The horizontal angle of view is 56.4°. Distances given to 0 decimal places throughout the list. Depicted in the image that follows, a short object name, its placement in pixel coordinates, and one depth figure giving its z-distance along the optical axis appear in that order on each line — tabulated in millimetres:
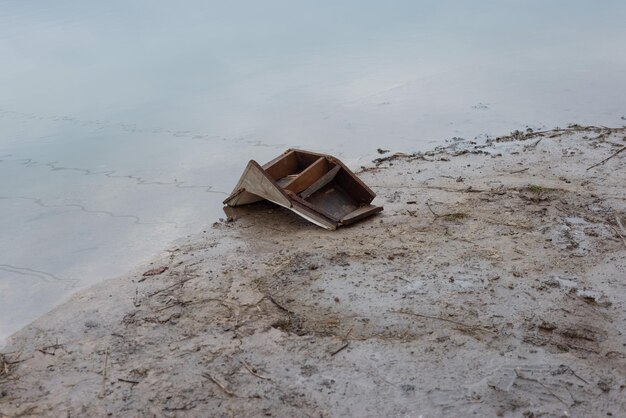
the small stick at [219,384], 3393
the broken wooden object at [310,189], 5656
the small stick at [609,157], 6518
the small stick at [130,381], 3537
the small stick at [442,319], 3838
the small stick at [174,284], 4609
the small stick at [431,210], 5672
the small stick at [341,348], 3680
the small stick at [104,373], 3473
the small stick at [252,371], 3518
